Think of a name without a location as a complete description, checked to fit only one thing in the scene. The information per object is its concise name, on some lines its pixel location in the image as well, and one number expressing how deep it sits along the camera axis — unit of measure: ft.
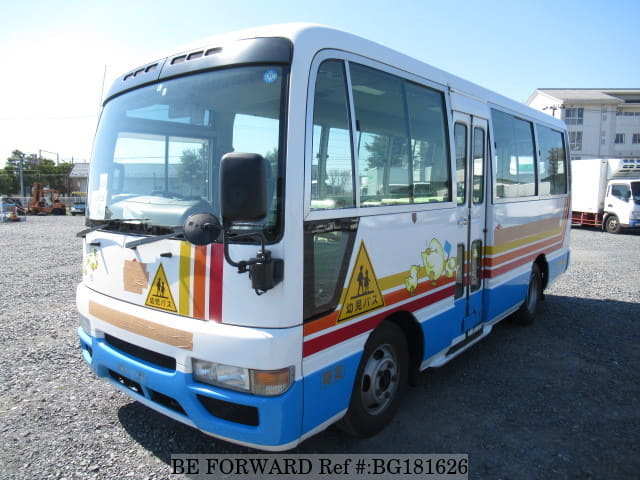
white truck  60.85
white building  146.67
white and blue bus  8.03
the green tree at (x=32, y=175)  192.95
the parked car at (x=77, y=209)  113.29
